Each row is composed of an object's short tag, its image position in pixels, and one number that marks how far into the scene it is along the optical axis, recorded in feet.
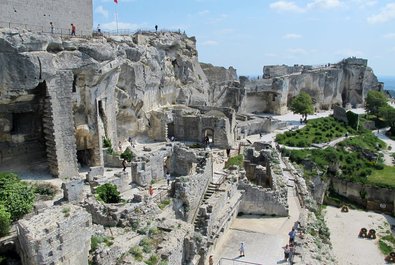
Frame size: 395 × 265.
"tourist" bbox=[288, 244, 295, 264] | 54.39
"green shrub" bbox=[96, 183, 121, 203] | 56.49
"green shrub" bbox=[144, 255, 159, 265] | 41.39
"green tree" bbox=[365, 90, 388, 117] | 189.37
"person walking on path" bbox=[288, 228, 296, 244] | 58.44
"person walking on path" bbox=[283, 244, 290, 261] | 55.42
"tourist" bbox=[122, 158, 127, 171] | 82.66
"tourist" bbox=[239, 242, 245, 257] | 56.86
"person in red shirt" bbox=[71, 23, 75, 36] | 84.38
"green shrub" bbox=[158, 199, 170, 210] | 55.47
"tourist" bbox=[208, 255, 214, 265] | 54.34
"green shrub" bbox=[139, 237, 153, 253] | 43.60
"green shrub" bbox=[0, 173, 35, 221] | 47.73
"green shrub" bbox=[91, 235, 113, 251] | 41.58
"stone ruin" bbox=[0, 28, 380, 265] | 44.56
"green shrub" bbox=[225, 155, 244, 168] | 90.19
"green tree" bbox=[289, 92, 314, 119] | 171.53
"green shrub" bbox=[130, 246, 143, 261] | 41.87
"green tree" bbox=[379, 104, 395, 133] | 171.73
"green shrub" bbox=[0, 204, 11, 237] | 43.83
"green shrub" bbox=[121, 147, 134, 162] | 85.76
